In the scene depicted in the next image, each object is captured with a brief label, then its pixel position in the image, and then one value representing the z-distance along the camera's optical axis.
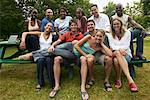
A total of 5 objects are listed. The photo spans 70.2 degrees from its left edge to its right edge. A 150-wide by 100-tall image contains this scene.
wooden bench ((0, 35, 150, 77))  2.24
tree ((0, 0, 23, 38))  7.77
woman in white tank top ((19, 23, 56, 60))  2.29
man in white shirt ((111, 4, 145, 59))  2.39
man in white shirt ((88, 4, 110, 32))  2.44
